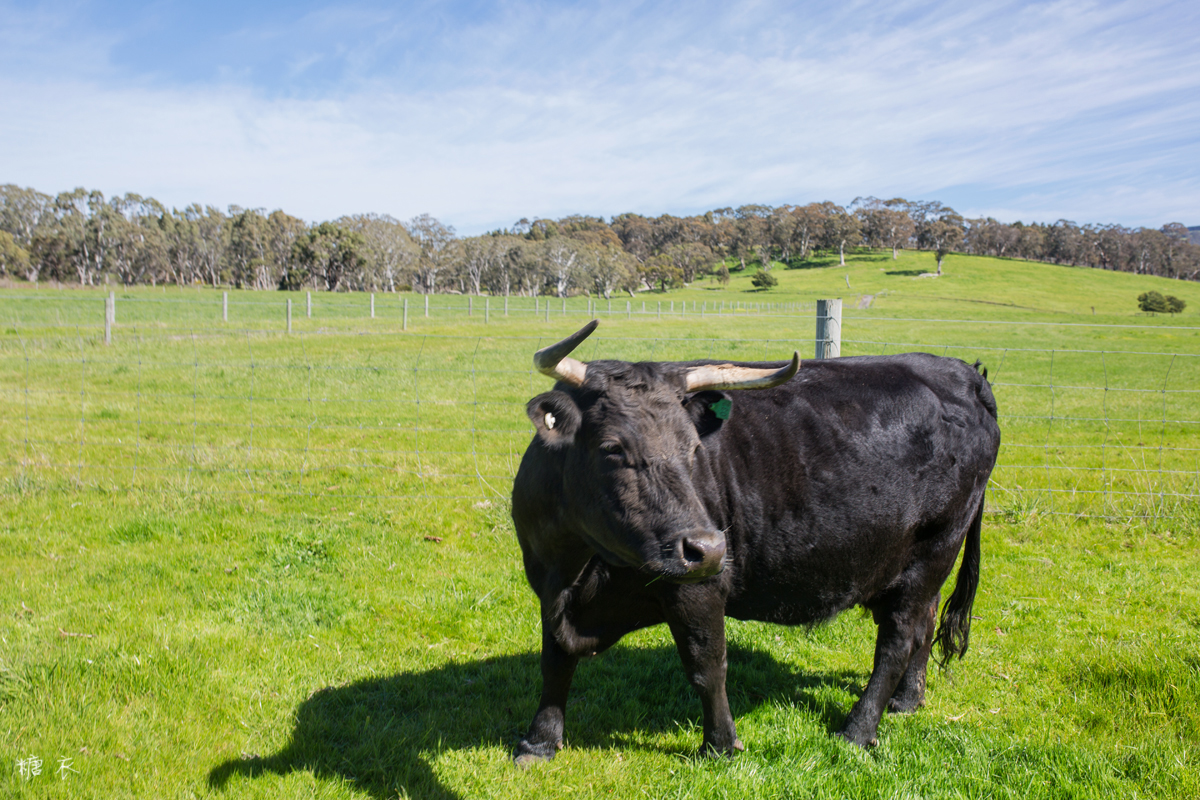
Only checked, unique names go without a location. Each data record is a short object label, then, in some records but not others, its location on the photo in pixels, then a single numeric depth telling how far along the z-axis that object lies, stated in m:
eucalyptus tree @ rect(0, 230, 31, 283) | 74.81
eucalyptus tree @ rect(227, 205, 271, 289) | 93.38
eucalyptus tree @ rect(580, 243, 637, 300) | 100.25
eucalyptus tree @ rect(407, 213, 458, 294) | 105.06
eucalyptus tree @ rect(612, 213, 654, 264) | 140.62
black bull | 2.96
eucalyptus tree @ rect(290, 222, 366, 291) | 81.44
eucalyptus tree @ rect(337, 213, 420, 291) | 94.16
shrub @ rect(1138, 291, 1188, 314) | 70.06
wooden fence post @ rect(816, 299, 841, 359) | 6.28
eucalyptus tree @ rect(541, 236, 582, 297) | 97.88
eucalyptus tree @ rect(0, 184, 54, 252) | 92.62
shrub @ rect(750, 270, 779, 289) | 104.69
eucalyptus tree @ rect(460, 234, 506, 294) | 100.25
